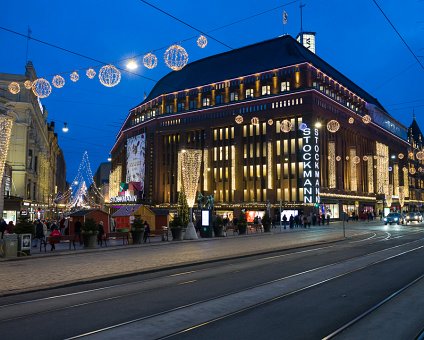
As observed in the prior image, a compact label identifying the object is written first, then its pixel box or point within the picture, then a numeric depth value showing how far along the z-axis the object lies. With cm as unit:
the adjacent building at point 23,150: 4600
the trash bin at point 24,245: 2066
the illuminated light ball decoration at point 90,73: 2248
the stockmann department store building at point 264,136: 7106
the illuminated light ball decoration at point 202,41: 2033
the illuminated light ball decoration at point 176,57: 1861
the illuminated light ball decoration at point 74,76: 2256
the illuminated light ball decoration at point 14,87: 2920
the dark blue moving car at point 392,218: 6038
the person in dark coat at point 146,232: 3050
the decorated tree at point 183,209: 3925
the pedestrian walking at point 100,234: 2783
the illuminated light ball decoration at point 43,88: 2145
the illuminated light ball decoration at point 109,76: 1900
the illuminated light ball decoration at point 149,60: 2047
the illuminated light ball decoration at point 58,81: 2247
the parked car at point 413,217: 6696
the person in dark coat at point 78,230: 2802
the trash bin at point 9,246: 2003
